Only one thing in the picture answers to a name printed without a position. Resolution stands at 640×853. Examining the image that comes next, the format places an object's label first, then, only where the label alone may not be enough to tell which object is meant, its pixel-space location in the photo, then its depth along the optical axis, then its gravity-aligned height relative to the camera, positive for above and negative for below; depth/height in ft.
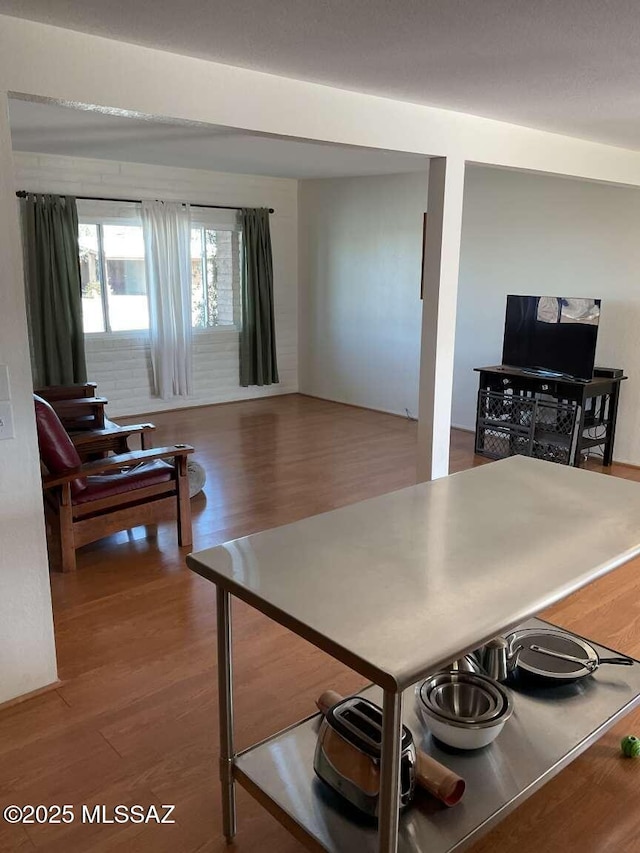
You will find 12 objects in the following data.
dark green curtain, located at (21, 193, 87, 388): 18.92 -0.40
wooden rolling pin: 5.11 -3.73
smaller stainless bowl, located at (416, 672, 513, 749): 5.71 -3.71
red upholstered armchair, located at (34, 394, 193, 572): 10.59 -3.59
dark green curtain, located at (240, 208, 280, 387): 23.31 -1.08
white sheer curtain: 21.25 -0.63
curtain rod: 18.57 +2.09
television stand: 15.94 -3.33
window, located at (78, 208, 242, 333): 20.63 +0.04
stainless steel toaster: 5.15 -3.65
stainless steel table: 4.15 -2.14
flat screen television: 16.06 -1.44
